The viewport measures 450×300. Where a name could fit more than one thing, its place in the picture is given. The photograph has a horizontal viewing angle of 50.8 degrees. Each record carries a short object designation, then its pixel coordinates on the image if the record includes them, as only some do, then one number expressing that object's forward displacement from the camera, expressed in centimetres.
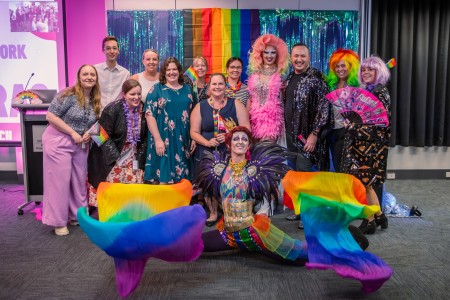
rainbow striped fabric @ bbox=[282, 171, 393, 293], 252
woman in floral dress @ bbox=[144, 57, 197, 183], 376
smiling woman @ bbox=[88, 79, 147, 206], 382
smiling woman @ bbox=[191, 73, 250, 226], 374
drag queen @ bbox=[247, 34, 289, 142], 388
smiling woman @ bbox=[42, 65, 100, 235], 376
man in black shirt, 378
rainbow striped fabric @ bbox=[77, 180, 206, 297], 223
